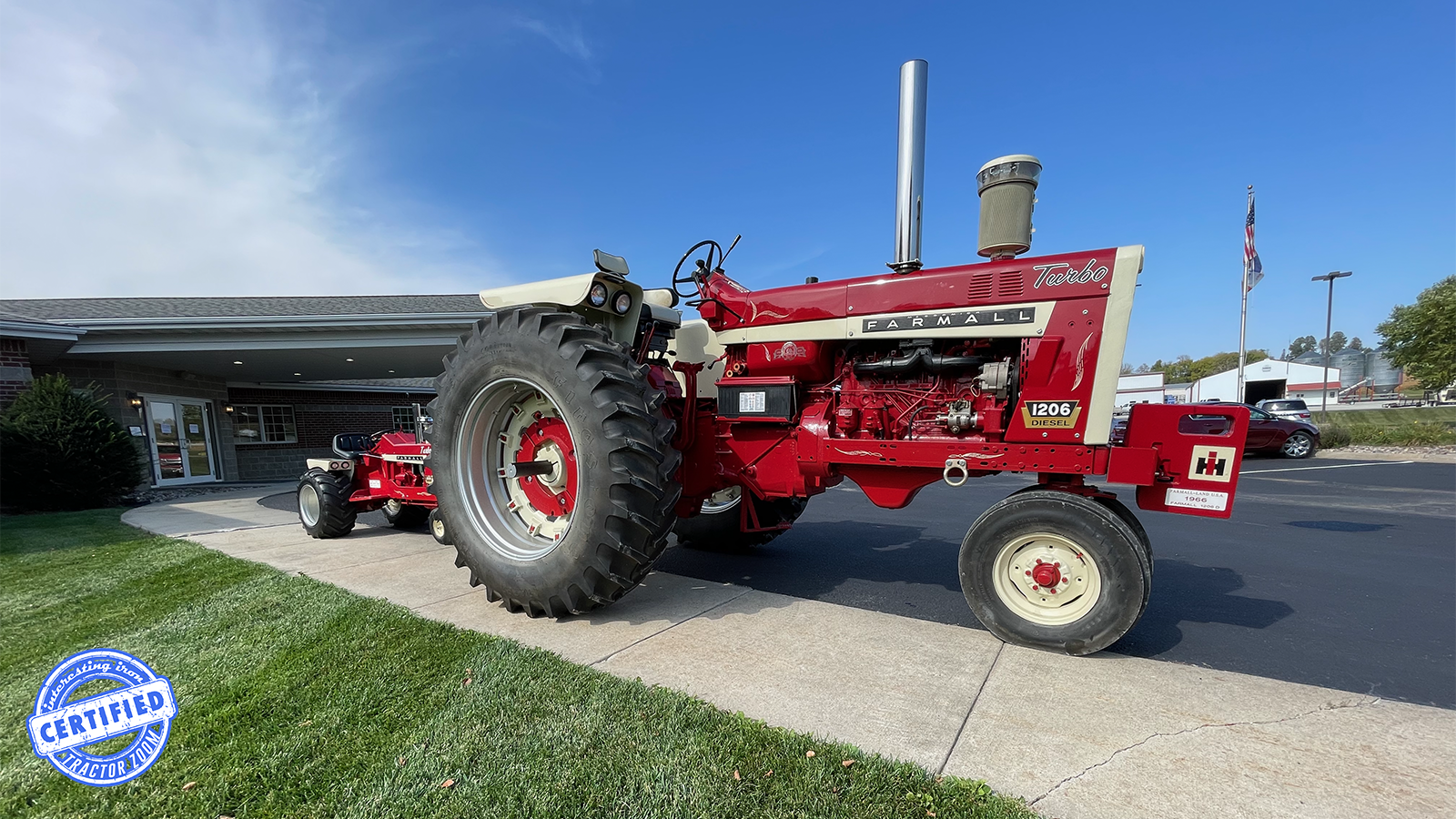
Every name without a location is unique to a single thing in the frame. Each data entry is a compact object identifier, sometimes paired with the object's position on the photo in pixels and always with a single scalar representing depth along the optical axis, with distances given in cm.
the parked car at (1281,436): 1262
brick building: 840
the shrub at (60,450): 740
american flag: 1589
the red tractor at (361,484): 501
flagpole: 1600
